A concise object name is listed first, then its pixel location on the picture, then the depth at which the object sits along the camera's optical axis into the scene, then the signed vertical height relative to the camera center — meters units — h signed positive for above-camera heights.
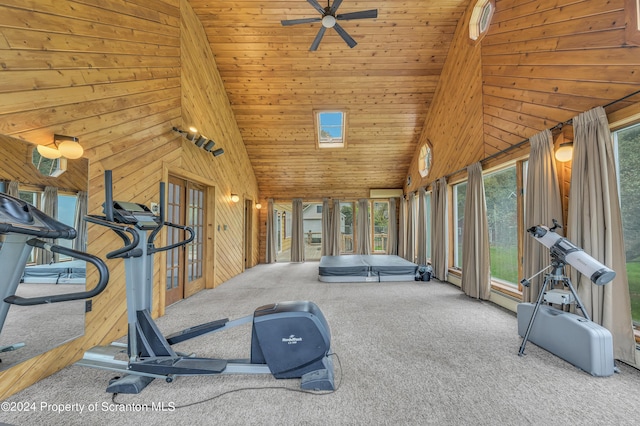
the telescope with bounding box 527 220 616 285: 2.01 -0.26
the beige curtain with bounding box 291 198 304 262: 8.83 -0.36
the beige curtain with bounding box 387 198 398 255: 8.86 -0.21
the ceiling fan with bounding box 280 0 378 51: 3.37 +2.61
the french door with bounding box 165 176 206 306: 4.06 -0.33
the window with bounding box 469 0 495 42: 3.97 +3.16
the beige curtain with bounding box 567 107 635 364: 2.26 +0.00
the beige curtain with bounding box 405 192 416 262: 7.49 -0.21
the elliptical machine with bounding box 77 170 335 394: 1.95 -0.93
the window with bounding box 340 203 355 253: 9.30 -0.20
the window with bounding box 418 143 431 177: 6.54 +1.56
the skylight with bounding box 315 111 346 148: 6.59 +2.38
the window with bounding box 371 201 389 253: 9.13 -0.02
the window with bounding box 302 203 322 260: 10.41 -0.38
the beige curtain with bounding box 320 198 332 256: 8.89 -0.26
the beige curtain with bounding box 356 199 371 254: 8.77 -0.30
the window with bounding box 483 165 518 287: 3.92 +0.02
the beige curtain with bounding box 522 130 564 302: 2.87 +0.24
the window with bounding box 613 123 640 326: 2.39 +0.22
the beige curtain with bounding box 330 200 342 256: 8.84 -0.29
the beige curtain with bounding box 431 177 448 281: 5.59 -0.12
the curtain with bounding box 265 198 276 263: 8.76 -0.50
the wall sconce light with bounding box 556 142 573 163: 2.68 +0.72
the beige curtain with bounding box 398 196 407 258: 8.19 -0.17
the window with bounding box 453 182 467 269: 5.49 +0.06
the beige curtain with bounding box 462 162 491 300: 4.13 -0.29
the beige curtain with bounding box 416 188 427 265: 6.66 -0.23
